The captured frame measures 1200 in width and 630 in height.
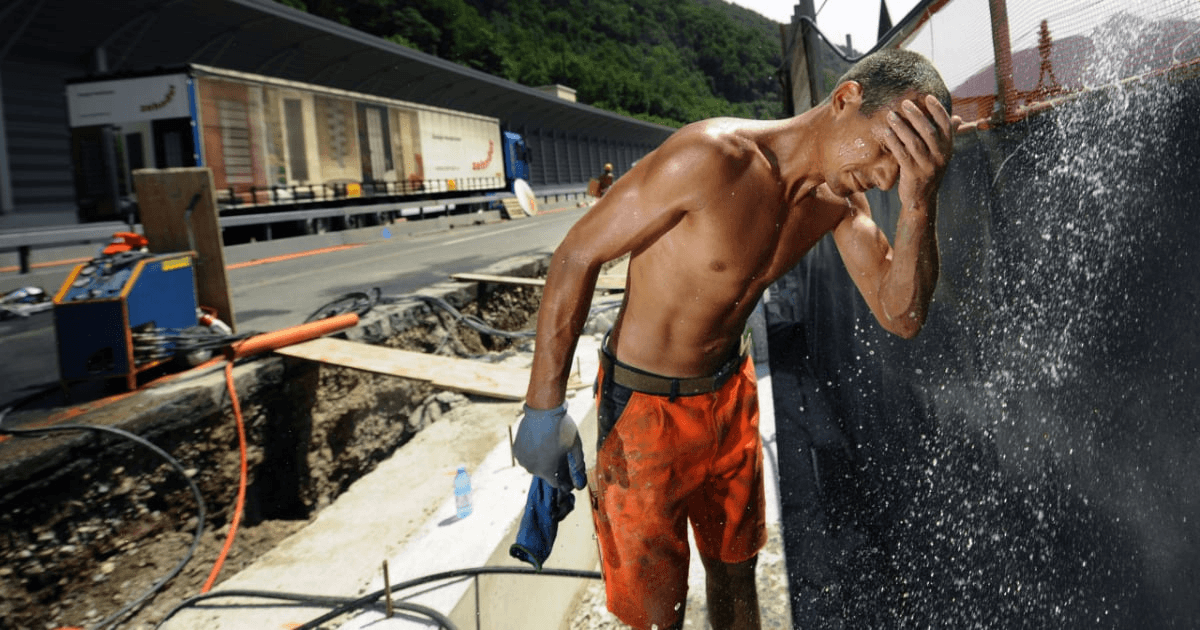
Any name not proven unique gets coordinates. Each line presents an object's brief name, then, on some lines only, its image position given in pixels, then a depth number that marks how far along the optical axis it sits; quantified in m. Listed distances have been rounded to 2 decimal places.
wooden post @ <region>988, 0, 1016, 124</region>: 2.65
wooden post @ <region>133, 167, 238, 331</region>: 5.29
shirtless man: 1.73
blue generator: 4.36
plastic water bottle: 3.09
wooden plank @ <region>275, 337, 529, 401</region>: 5.13
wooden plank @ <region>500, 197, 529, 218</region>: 28.80
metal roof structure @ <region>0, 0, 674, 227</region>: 16.20
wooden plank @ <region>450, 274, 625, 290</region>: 9.24
